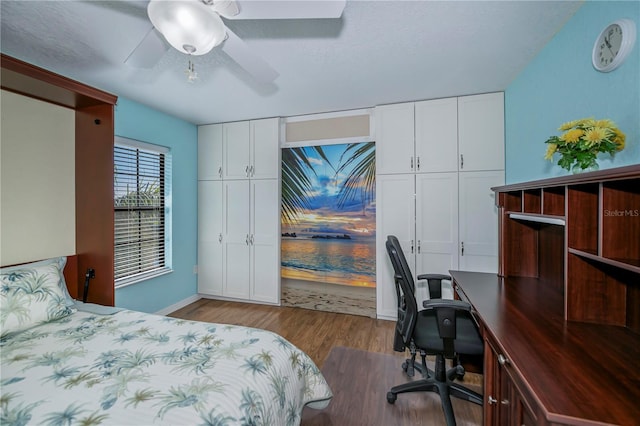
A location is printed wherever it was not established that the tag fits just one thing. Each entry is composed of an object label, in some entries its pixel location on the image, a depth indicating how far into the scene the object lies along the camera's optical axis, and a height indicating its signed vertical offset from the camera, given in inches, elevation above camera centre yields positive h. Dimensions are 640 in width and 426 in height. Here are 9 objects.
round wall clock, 47.2 +33.2
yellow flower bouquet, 46.9 +13.8
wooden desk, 29.8 -22.0
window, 110.2 +1.2
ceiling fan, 41.6 +33.3
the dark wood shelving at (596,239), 41.1 -4.5
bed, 38.2 -28.7
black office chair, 60.3 -31.2
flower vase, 50.4 +9.3
